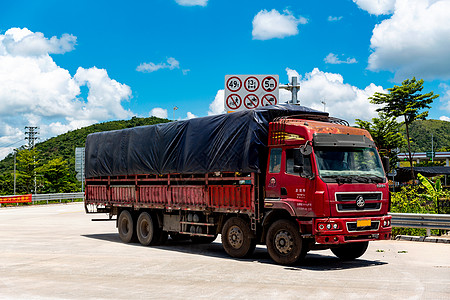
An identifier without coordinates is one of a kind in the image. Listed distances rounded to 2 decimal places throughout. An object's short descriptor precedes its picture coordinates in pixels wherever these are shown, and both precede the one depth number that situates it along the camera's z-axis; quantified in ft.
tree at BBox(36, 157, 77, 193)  229.25
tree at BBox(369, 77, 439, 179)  133.08
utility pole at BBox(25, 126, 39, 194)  332.19
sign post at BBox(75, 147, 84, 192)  248.93
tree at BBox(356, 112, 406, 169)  155.53
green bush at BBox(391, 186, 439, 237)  56.65
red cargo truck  36.35
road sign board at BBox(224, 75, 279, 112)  64.03
